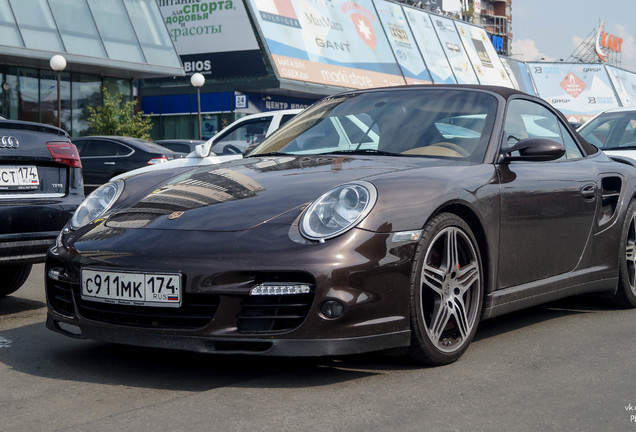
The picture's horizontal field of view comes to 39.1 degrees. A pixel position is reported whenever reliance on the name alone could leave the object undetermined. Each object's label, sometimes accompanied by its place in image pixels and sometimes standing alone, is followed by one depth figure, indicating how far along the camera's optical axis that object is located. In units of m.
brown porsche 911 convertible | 3.49
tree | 28.02
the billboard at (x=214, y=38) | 38.12
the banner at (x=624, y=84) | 76.38
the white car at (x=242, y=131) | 10.82
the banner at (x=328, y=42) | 38.56
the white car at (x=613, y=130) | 9.82
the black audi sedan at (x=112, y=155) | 17.38
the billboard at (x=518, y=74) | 66.44
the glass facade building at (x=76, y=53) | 24.45
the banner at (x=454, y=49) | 53.00
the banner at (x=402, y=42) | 46.53
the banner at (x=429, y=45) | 49.81
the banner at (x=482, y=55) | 56.59
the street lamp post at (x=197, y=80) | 27.41
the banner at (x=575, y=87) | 72.12
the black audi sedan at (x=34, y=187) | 5.06
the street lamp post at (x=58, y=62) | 21.80
